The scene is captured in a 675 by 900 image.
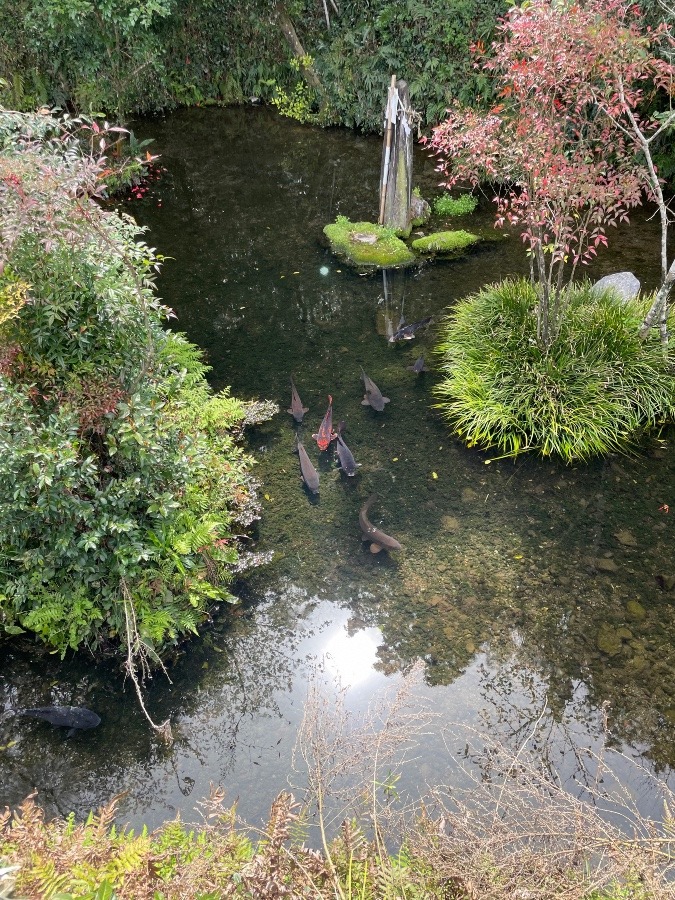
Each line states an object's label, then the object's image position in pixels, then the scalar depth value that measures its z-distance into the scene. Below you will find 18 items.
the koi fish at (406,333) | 7.95
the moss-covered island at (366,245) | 9.73
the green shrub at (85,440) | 3.95
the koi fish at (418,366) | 7.50
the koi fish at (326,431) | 6.55
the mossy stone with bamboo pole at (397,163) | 9.41
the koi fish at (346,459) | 6.28
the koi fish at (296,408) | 6.94
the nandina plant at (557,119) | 5.46
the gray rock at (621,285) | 7.67
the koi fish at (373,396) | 7.03
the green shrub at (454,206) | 10.88
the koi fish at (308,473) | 6.14
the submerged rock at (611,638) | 4.84
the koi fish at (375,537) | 5.56
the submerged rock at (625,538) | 5.66
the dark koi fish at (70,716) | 4.35
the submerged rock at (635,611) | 5.06
